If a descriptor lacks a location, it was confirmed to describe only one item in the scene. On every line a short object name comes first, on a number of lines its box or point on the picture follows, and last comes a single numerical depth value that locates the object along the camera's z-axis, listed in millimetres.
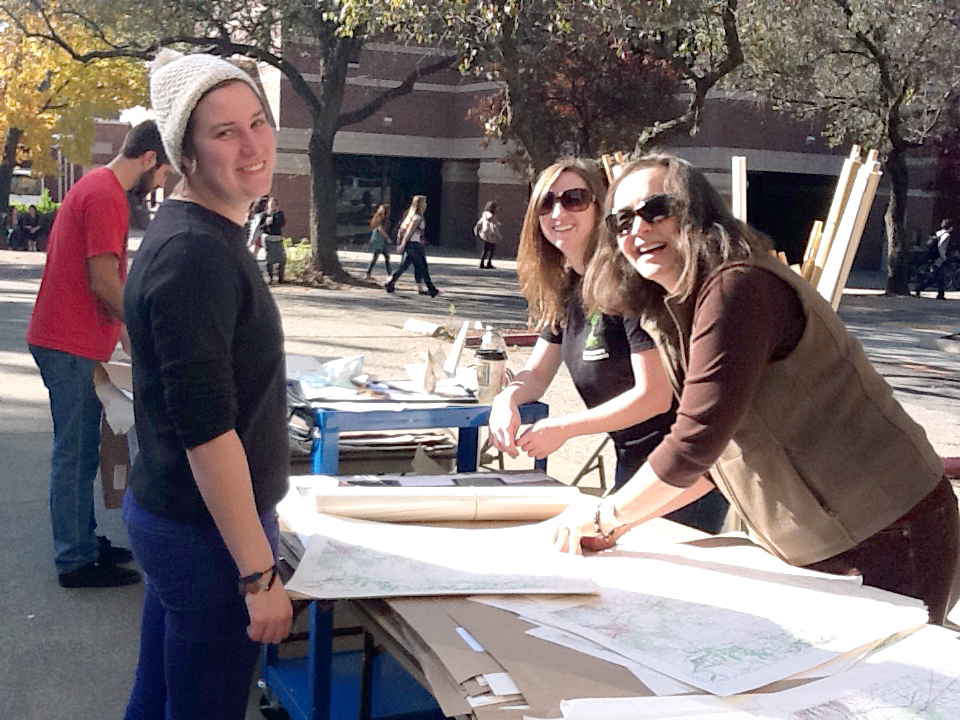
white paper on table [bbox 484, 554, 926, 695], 1791
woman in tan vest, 2020
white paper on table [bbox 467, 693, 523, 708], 1659
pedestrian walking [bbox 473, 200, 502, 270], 25722
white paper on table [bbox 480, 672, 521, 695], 1686
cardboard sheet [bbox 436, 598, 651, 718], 1684
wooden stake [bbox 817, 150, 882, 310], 2684
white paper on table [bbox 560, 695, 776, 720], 1592
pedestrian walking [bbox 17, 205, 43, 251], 27406
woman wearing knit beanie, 1879
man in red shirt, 4391
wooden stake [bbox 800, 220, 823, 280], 3115
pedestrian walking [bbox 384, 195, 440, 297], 19266
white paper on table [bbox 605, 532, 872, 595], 2199
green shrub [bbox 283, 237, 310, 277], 20953
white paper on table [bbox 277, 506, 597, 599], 2094
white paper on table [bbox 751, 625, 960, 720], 1629
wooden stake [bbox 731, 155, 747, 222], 3145
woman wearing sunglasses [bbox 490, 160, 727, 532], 3018
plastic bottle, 4238
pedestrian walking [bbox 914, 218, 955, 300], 23969
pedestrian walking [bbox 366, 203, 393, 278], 21953
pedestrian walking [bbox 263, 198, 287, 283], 19516
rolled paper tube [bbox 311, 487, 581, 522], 2576
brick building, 30516
